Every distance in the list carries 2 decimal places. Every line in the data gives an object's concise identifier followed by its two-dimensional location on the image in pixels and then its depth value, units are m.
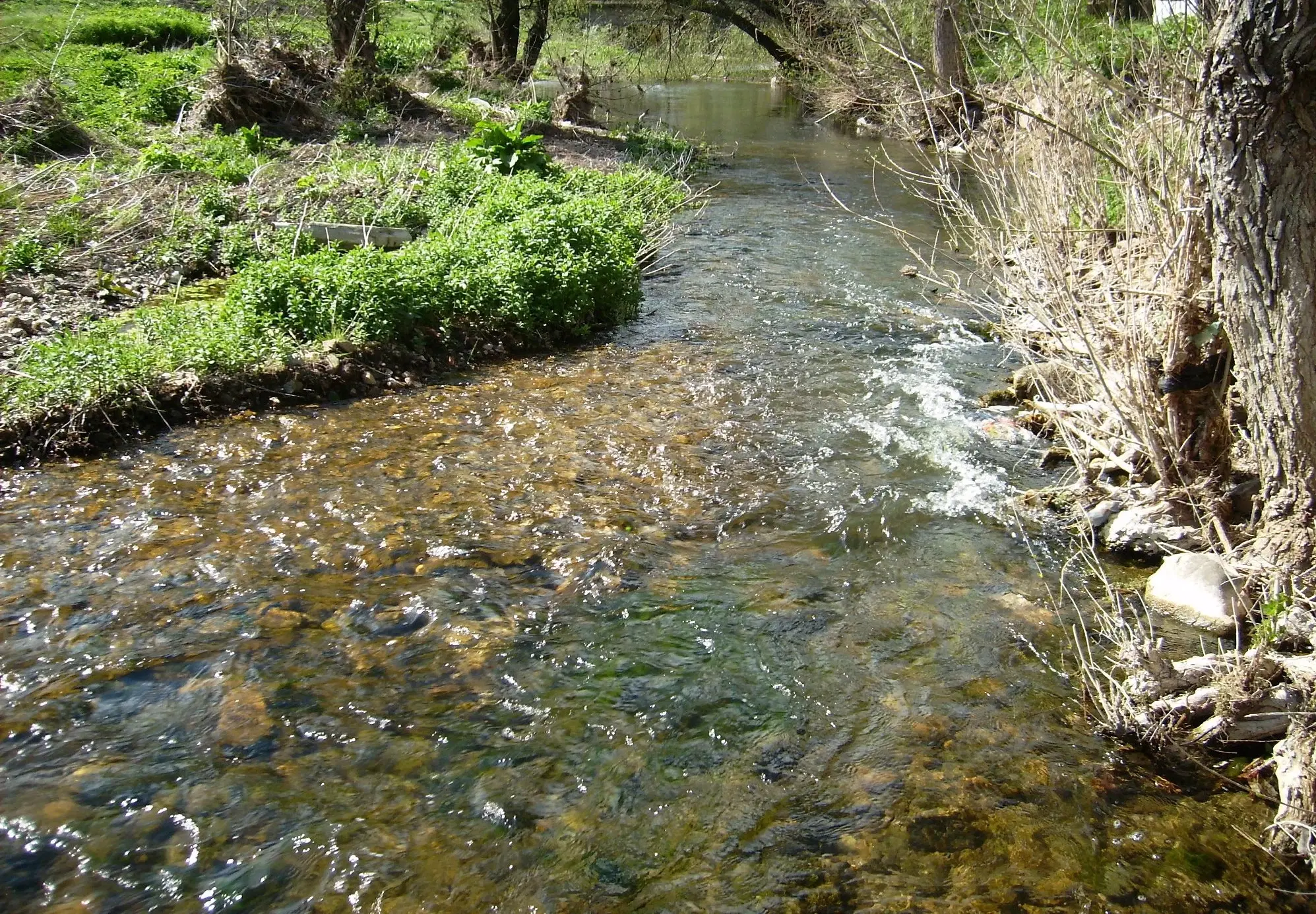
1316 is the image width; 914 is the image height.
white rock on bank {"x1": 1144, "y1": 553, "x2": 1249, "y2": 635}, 4.94
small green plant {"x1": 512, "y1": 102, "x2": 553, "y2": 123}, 18.14
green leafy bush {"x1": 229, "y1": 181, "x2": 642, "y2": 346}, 8.18
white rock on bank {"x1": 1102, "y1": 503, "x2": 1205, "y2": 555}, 5.50
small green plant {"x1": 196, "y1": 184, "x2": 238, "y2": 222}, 10.45
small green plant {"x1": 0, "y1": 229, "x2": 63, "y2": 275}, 8.48
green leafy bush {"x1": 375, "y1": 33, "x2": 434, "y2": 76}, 21.39
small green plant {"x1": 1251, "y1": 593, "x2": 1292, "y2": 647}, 3.96
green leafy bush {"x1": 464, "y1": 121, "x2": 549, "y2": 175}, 13.37
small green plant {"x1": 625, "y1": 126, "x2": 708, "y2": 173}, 17.45
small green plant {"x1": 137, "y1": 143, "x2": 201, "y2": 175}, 11.58
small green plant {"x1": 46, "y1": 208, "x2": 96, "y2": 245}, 9.30
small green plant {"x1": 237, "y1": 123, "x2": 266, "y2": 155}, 13.87
